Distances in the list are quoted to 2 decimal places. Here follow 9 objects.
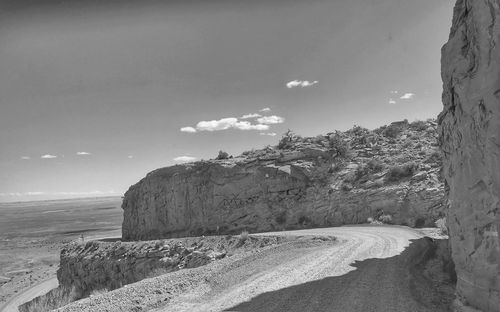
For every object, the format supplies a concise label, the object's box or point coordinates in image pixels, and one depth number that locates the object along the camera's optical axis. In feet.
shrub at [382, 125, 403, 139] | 129.08
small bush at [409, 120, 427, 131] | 126.72
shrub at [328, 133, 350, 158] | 118.93
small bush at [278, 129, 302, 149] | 130.21
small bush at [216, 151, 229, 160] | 131.03
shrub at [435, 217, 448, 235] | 57.62
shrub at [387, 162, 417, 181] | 92.08
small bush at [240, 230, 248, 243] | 78.33
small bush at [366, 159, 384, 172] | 103.00
